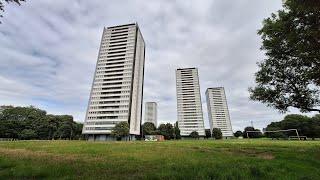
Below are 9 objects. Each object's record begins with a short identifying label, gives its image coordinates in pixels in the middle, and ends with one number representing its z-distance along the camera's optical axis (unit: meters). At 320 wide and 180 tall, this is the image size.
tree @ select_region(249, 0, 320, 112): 10.45
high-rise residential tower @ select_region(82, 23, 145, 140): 84.75
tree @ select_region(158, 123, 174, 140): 92.68
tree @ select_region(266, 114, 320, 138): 68.11
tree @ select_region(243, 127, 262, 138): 101.50
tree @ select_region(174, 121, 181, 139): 94.92
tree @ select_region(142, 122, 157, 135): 96.01
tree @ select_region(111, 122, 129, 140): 63.58
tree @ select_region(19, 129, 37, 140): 63.51
